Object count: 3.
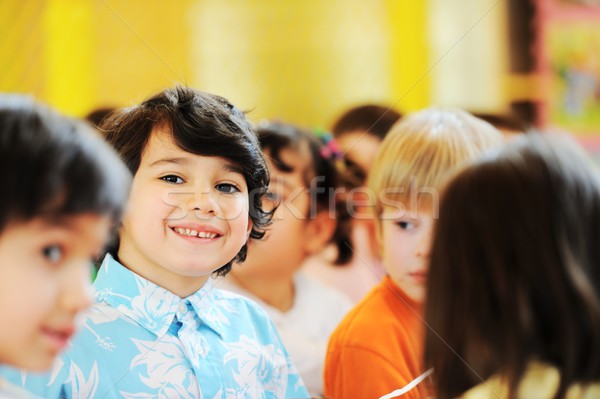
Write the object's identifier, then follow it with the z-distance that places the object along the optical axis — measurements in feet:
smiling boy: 5.90
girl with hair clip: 7.27
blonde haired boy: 6.34
